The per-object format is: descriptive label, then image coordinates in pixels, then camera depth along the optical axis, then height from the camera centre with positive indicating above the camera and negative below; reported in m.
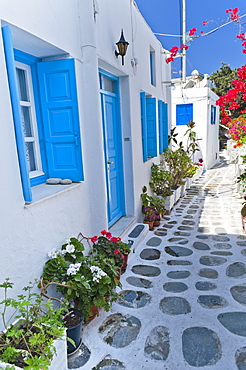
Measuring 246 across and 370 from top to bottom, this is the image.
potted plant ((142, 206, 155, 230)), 5.72 -1.88
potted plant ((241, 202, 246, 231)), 5.36 -1.85
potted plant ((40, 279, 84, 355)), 2.42 -1.76
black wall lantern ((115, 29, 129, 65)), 4.20 +1.29
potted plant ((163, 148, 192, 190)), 8.14 -1.16
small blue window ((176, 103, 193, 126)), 13.18 +0.64
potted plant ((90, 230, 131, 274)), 3.49 -1.55
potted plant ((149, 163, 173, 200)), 6.88 -1.39
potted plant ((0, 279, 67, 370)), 1.79 -1.47
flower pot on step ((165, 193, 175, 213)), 6.92 -1.95
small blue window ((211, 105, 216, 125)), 14.26 +0.56
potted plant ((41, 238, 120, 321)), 2.62 -1.46
